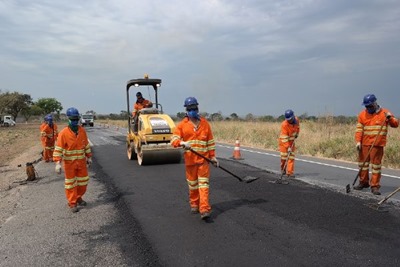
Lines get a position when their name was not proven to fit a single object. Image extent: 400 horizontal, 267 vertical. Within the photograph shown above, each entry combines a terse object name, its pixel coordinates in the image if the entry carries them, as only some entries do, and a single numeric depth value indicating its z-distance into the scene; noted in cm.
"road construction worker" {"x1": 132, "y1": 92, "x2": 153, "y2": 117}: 1280
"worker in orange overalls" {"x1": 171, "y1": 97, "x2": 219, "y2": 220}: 579
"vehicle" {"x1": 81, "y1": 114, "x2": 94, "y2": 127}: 5169
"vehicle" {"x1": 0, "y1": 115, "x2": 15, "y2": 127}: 5835
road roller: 1113
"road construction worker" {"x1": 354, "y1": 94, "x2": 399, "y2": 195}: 722
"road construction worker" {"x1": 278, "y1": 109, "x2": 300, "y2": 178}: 929
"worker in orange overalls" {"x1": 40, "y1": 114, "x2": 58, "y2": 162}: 1370
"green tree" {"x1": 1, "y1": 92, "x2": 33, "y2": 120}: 6384
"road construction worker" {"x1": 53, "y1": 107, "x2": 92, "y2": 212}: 663
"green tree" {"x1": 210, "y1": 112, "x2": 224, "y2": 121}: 4116
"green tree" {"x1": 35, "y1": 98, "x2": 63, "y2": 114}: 10138
